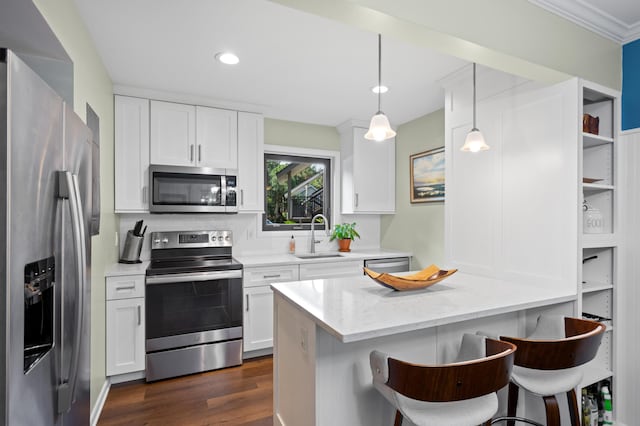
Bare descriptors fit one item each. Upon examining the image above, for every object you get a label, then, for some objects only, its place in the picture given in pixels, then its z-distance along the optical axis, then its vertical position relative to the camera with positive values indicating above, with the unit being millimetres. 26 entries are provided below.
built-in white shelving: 2066 -35
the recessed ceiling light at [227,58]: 2316 +1099
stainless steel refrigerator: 748 -107
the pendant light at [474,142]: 2023 +438
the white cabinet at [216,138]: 3166 +727
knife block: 2945 -319
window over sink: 3957 +281
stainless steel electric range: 2703 -874
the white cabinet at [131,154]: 2879 +511
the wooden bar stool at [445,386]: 1122 -594
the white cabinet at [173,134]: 3008 +726
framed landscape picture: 3449 +413
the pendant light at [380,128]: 1870 +484
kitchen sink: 3654 -462
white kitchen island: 1405 -579
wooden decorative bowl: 1747 -356
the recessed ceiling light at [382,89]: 2878 +1090
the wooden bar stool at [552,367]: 1380 -632
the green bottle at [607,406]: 2018 -1148
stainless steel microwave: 2990 +218
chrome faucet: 3883 -202
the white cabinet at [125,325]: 2562 -874
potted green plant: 3975 -248
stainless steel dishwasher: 3615 -551
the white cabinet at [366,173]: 3898 +490
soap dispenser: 3865 -380
